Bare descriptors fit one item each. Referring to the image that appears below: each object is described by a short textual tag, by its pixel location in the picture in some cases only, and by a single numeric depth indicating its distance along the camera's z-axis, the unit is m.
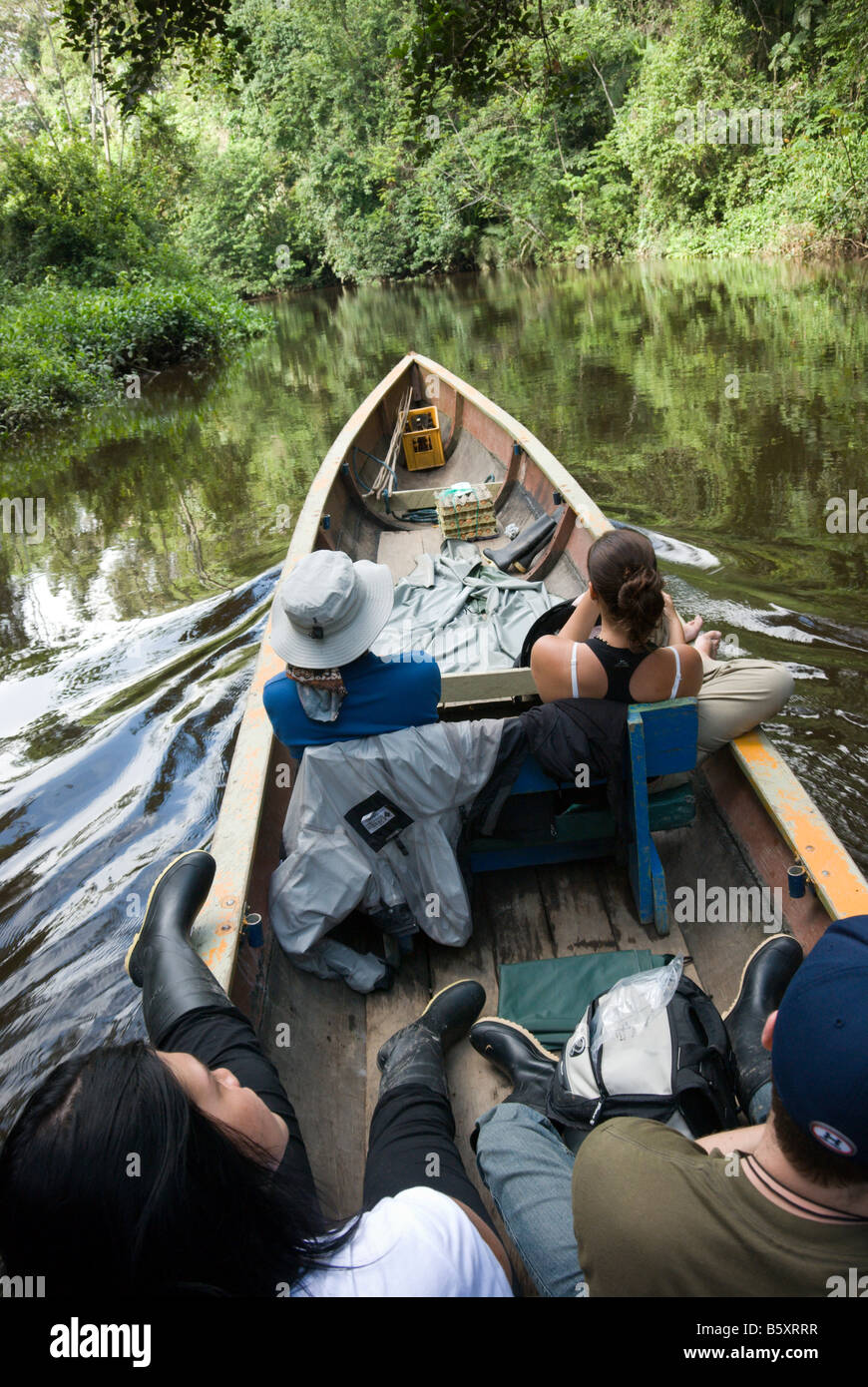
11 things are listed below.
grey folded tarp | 3.49
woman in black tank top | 2.25
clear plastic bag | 1.67
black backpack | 1.57
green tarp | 2.28
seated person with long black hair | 0.91
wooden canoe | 2.03
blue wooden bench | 2.35
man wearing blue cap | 0.95
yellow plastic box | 7.29
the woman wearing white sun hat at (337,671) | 2.28
